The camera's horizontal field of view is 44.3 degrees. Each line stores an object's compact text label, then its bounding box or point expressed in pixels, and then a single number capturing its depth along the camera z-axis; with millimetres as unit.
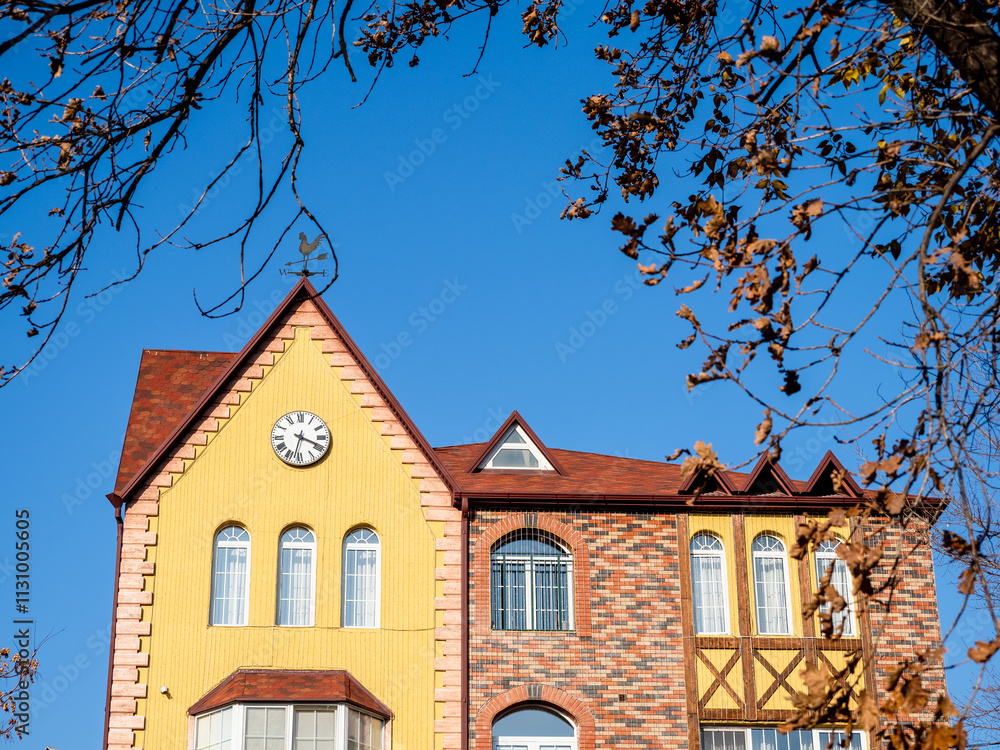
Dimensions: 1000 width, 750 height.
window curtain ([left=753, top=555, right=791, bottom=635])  21094
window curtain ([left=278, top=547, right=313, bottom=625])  20312
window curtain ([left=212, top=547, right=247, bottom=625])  20188
